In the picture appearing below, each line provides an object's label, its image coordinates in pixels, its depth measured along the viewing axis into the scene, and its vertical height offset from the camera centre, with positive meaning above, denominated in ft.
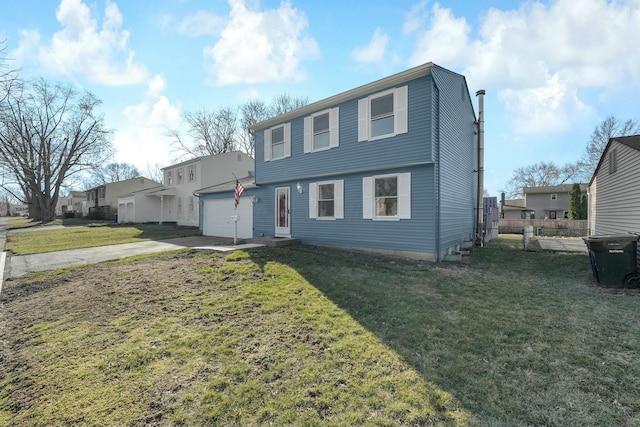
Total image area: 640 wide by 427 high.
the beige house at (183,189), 73.79 +6.02
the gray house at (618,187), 29.27 +2.86
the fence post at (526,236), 38.68 -3.24
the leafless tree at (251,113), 113.70 +37.49
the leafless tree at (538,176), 139.33 +17.57
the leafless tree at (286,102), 109.19 +40.04
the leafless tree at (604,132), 92.22 +25.06
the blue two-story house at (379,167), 29.01 +5.09
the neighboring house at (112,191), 117.50 +8.61
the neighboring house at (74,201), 178.07 +6.70
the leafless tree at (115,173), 202.82 +27.97
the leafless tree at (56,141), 104.01 +26.33
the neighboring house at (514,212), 128.27 +0.02
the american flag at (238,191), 40.68 +2.82
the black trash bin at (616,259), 20.40 -3.27
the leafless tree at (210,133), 115.55 +30.74
